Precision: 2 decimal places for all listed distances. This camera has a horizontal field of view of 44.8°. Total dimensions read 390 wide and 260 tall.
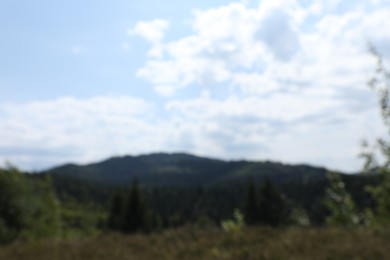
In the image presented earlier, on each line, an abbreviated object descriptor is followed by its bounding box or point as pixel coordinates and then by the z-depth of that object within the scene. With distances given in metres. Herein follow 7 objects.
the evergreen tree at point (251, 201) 58.03
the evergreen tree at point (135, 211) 56.28
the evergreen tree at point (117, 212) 56.84
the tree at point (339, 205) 11.59
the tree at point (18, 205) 34.78
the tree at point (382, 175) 10.19
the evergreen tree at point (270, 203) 51.50
